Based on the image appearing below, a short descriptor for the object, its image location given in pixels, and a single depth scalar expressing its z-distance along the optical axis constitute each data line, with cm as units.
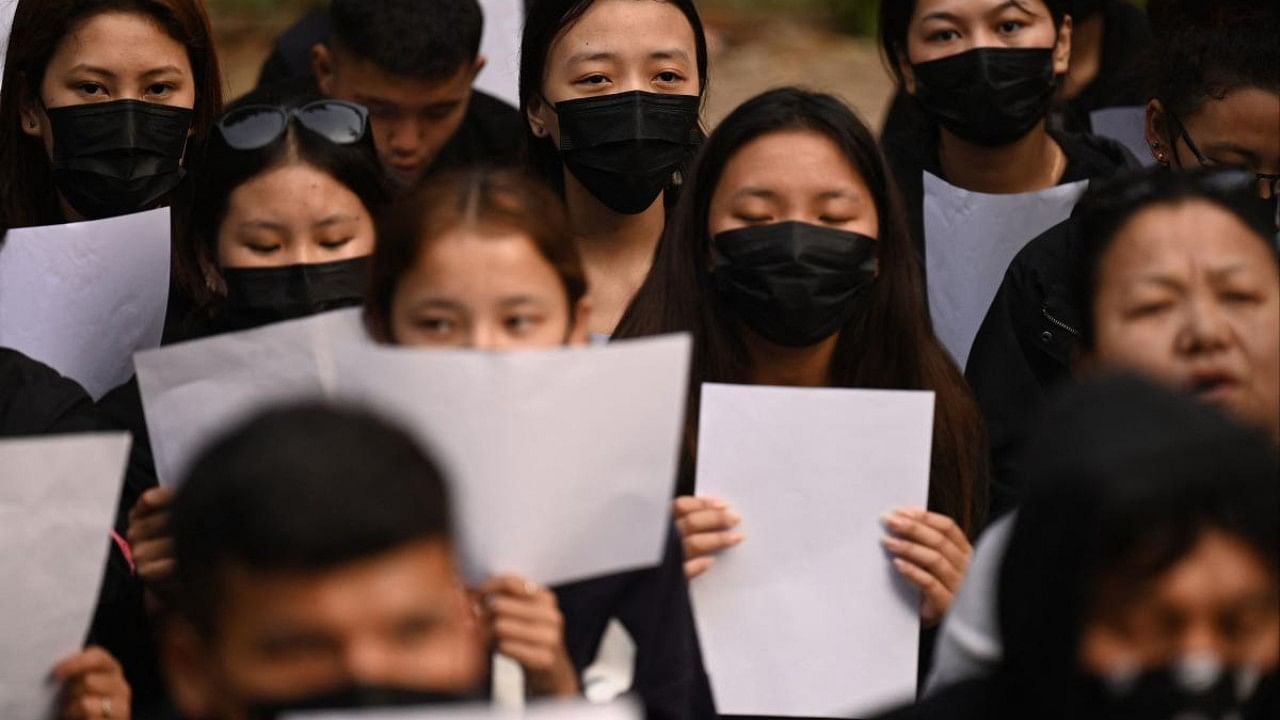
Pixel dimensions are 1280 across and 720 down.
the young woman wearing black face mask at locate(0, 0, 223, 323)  987
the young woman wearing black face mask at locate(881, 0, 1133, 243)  1098
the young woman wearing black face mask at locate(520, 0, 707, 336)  998
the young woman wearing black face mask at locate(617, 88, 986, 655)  843
